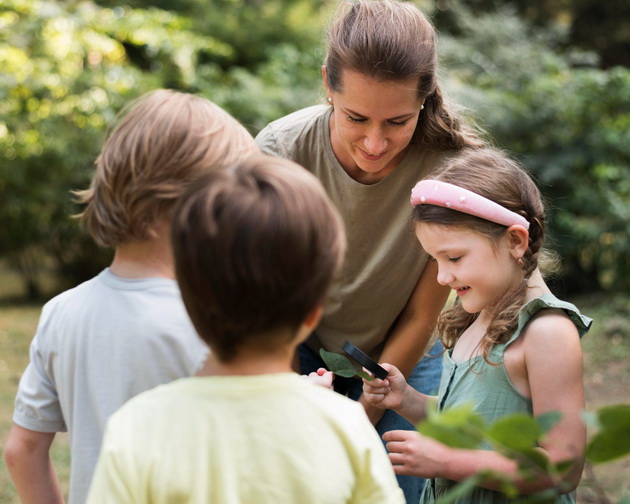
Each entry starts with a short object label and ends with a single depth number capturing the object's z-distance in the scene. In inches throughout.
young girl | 74.3
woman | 91.7
